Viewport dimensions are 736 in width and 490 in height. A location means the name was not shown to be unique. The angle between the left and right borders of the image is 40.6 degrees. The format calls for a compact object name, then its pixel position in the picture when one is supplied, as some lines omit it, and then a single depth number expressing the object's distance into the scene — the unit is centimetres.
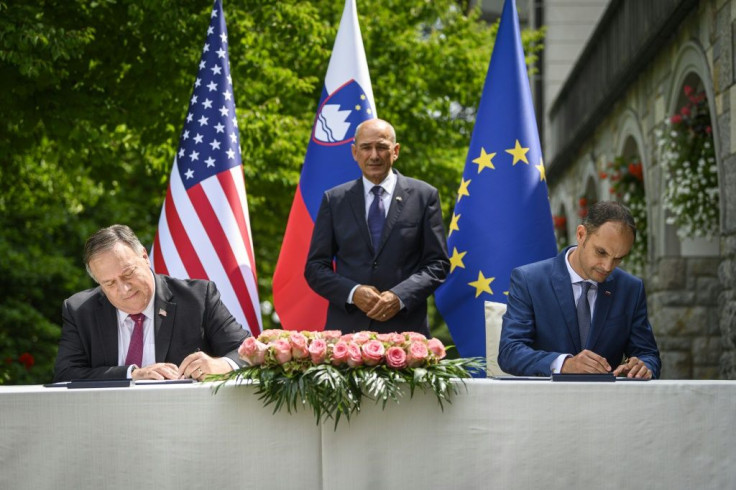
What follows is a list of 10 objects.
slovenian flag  597
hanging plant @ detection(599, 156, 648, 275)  1083
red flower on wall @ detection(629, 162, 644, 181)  1097
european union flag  566
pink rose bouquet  279
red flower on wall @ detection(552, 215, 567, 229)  1708
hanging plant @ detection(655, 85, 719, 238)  841
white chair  413
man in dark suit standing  479
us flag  600
